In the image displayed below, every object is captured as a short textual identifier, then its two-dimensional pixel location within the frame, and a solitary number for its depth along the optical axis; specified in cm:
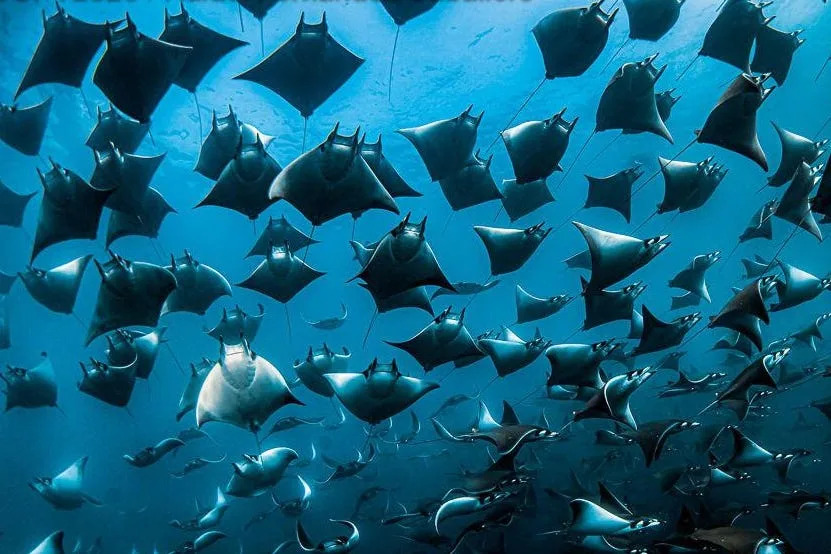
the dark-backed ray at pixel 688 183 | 629
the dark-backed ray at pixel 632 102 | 554
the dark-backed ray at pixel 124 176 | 595
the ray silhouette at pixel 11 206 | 892
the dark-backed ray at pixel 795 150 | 622
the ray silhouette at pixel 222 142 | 616
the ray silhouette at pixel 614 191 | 775
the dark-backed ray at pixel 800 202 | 505
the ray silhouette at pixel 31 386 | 798
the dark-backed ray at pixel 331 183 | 438
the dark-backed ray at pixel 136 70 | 479
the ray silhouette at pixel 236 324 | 872
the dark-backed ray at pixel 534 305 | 811
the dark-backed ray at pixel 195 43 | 586
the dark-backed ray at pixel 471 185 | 716
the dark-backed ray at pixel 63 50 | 550
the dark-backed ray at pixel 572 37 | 554
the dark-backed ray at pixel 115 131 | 665
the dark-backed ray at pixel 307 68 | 570
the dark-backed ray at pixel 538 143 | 588
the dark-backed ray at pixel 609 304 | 633
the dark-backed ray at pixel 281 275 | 654
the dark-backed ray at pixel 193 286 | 655
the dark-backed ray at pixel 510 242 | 643
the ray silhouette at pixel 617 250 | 485
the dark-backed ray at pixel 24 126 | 677
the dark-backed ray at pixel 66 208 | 507
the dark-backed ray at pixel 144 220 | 682
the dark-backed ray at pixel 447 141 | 631
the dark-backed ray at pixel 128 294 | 495
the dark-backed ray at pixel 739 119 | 431
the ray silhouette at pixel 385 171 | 619
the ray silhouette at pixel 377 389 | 539
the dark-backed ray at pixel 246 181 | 559
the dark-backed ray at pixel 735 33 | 591
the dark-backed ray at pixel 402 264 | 465
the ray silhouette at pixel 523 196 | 826
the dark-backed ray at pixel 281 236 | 782
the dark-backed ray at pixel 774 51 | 661
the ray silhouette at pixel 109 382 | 614
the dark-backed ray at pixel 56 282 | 644
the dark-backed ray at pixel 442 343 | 614
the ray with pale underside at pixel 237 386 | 489
